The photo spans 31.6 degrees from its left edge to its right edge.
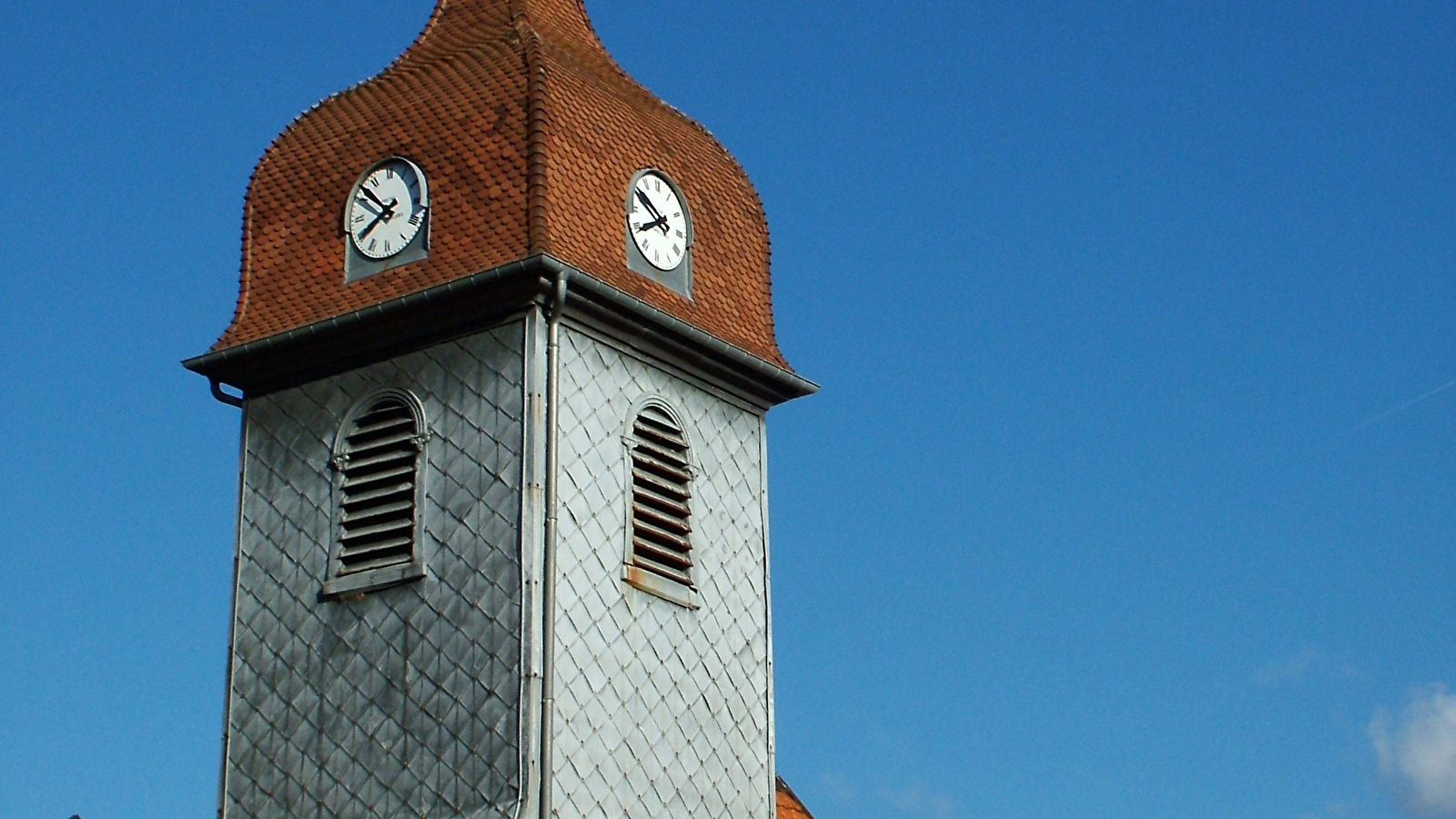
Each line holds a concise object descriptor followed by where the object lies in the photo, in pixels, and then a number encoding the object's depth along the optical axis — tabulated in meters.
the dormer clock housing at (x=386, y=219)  26.88
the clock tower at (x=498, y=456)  25.09
